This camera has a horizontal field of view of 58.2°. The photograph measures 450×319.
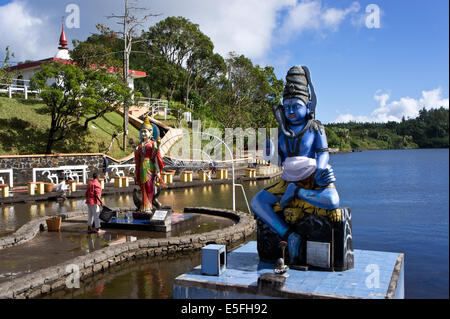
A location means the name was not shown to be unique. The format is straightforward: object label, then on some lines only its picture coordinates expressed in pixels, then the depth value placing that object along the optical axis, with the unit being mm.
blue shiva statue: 7422
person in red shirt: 11844
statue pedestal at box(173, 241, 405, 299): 6066
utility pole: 33312
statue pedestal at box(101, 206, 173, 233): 12430
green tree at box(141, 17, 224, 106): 47688
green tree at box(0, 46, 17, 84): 33772
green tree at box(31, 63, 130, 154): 26203
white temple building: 39922
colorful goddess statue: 13211
